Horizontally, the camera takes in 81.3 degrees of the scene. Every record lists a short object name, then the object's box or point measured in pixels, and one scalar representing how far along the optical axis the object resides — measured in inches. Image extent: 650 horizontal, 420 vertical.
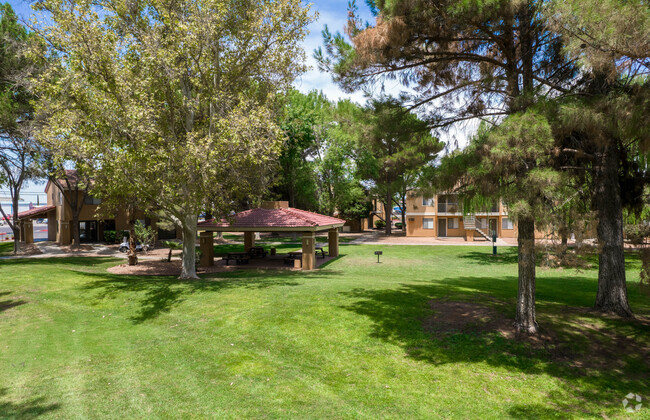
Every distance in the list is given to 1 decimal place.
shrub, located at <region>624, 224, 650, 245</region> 362.2
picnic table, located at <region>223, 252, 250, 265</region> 945.5
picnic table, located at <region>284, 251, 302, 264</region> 952.8
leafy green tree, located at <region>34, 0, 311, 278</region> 545.3
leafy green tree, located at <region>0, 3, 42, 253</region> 751.7
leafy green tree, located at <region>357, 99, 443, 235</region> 431.2
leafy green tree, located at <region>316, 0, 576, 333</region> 351.6
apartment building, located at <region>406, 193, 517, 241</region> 1758.1
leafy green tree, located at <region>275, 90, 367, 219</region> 1422.2
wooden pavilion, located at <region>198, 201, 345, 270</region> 810.2
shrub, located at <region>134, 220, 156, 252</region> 1064.2
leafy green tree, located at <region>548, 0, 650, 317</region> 265.9
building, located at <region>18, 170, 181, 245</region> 1448.1
